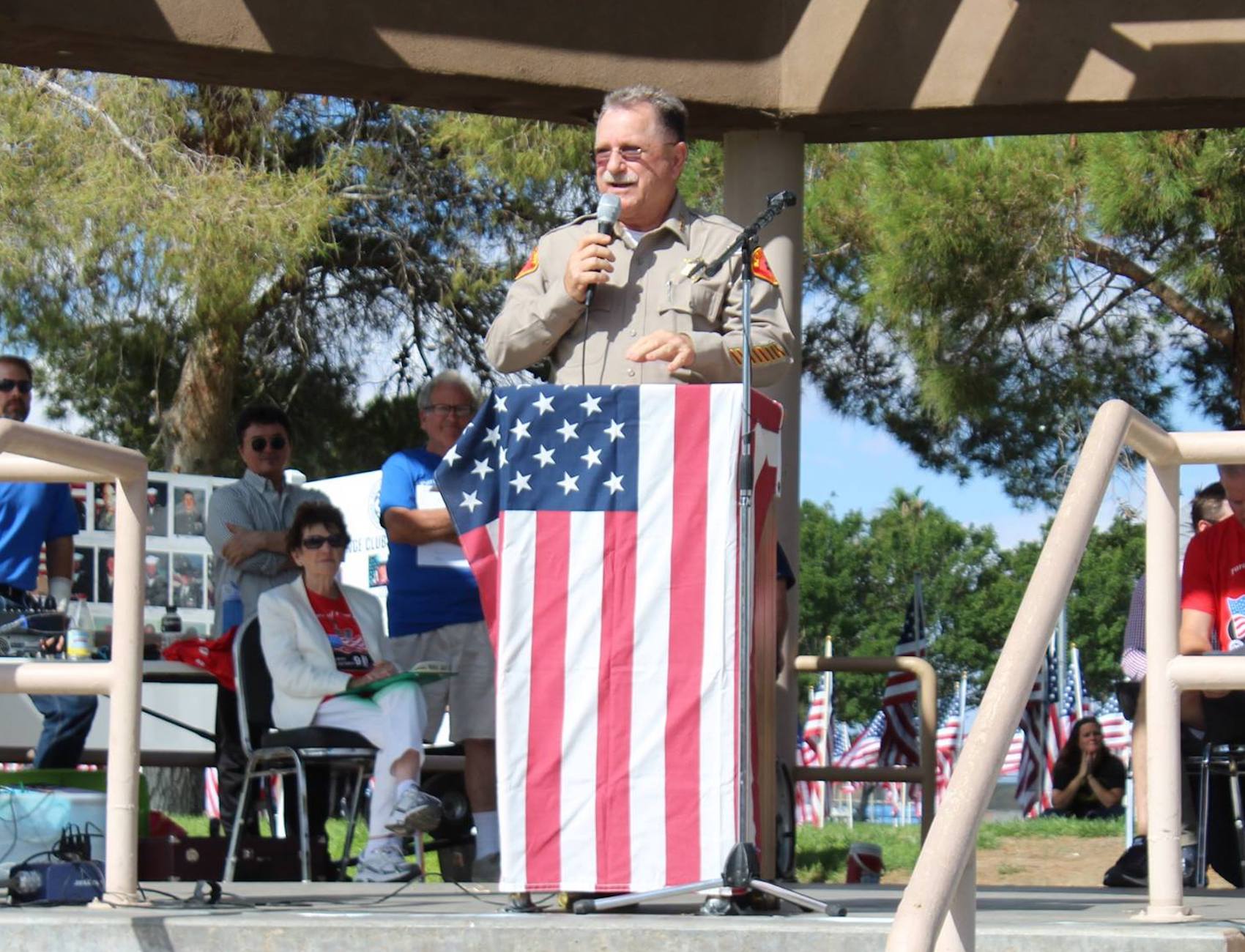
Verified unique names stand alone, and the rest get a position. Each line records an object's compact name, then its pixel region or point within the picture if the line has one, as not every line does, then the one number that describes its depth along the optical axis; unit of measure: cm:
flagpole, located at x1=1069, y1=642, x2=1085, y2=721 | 3482
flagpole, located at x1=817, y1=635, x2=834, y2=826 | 3388
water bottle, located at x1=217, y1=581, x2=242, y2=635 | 1336
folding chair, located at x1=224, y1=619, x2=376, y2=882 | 1130
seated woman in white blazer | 1092
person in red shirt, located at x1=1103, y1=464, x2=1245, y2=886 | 1110
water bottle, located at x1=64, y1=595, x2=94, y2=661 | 958
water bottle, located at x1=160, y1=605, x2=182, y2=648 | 1719
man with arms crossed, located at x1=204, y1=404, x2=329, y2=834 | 1299
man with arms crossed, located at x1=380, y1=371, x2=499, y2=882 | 1185
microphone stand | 700
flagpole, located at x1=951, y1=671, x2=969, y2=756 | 3746
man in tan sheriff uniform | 802
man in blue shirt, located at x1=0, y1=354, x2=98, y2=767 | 1122
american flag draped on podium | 731
